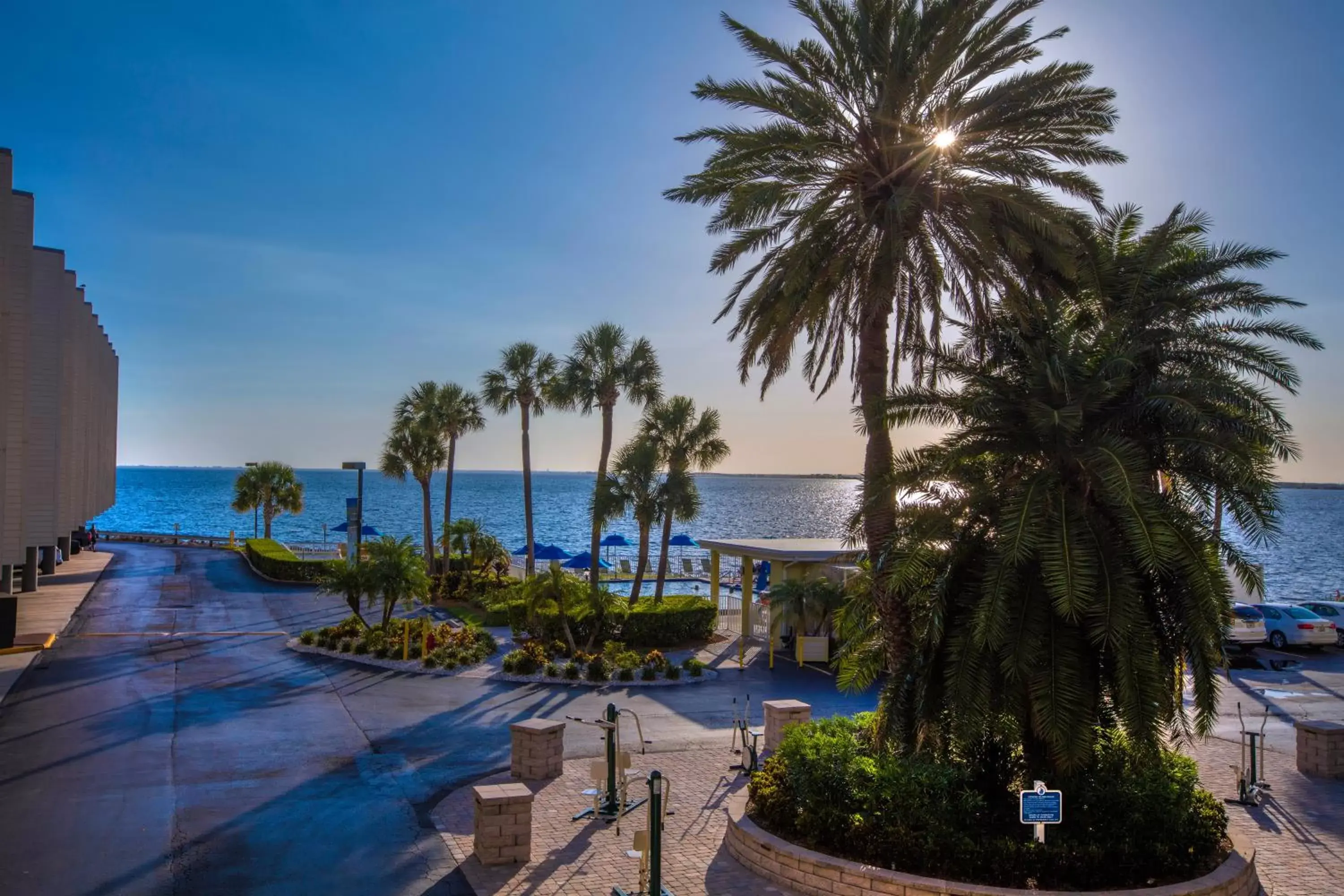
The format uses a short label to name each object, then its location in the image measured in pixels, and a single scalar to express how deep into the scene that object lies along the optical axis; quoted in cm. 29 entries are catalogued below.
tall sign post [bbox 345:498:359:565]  3416
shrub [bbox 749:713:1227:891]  957
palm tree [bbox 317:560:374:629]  2523
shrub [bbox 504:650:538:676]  2258
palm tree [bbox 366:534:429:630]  2494
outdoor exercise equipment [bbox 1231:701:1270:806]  1348
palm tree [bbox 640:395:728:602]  3241
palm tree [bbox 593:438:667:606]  3062
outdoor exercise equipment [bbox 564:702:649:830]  1187
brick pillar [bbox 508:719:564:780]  1404
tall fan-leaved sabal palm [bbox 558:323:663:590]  3372
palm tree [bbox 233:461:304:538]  6225
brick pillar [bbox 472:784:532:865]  1052
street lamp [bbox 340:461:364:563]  3269
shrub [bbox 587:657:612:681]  2228
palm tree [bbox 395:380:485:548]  4706
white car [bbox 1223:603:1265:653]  2728
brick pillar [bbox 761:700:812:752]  1541
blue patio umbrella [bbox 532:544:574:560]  4453
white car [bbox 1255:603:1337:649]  2789
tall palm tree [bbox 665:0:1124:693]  1292
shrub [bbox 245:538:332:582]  4166
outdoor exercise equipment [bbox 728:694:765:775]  1421
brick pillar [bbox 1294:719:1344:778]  1490
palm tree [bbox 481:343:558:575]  3972
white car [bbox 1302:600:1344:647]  2977
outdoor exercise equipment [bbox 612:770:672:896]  893
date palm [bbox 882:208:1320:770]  976
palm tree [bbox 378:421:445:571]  4578
